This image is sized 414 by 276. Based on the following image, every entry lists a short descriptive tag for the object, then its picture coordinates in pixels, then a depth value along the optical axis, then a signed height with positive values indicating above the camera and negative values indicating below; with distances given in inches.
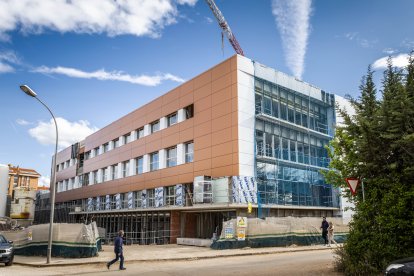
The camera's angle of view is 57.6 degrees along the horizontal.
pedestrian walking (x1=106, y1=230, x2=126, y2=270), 611.2 -62.1
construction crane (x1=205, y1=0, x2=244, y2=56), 2044.5 +1003.6
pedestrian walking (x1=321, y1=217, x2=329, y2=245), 948.0 -39.9
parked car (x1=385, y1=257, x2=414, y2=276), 292.9 -43.1
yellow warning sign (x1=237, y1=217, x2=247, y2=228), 903.1 -22.4
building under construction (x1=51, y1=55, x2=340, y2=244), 1088.8 +188.0
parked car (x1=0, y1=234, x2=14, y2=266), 663.1 -70.7
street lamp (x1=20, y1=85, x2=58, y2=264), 669.3 +46.5
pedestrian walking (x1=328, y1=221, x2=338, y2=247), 954.7 -52.1
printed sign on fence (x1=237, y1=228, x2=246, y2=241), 897.8 -50.4
